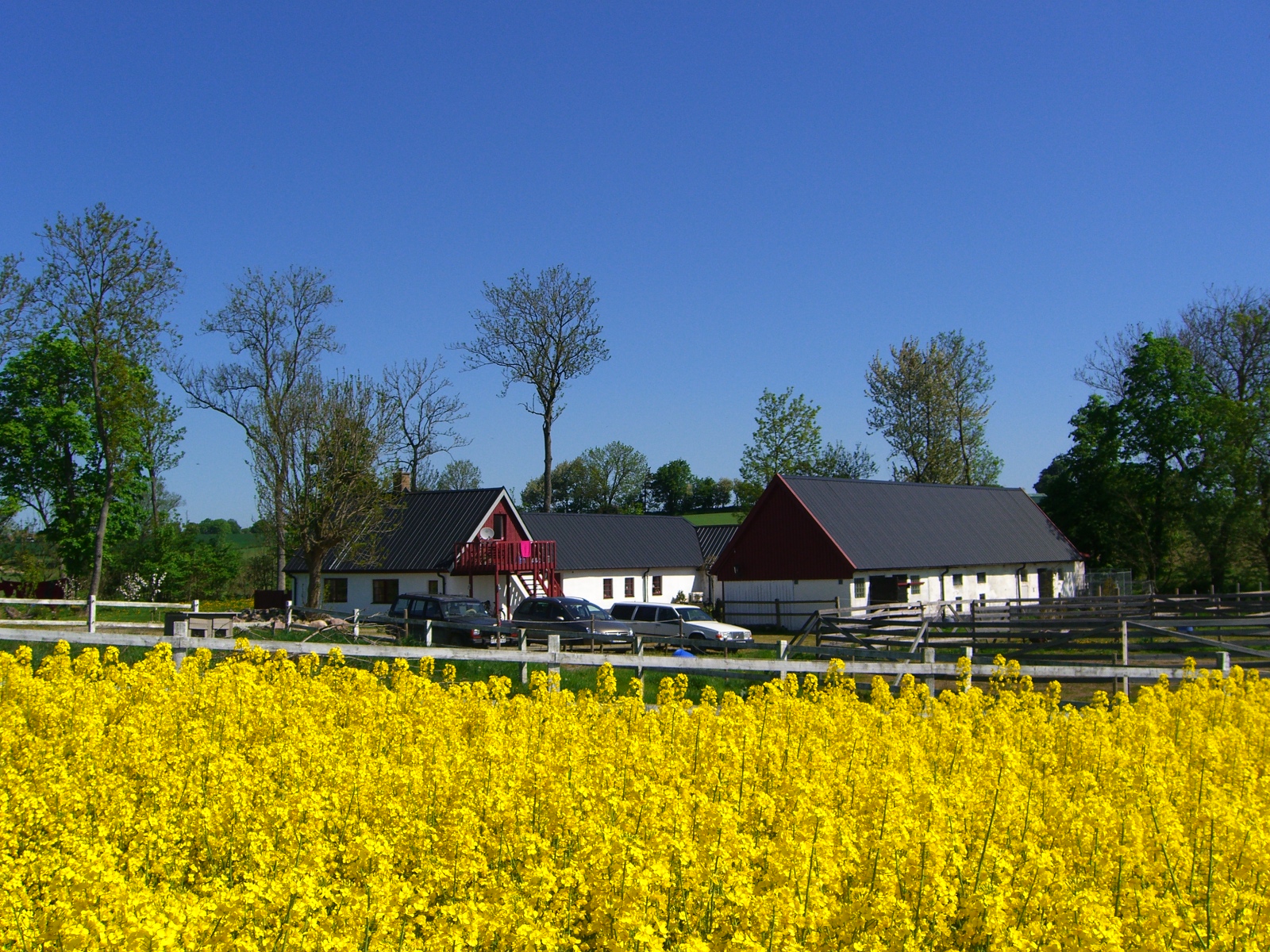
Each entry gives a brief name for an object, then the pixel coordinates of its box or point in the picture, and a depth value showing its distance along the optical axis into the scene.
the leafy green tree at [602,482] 105.69
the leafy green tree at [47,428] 47.09
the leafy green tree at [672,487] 113.19
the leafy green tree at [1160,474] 48.12
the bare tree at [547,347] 49.88
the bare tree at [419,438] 53.44
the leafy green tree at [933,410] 62.94
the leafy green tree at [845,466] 72.50
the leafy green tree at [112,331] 38.25
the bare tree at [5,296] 36.94
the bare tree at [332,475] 37.72
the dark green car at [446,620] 26.25
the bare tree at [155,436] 42.68
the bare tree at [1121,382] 52.41
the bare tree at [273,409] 38.38
